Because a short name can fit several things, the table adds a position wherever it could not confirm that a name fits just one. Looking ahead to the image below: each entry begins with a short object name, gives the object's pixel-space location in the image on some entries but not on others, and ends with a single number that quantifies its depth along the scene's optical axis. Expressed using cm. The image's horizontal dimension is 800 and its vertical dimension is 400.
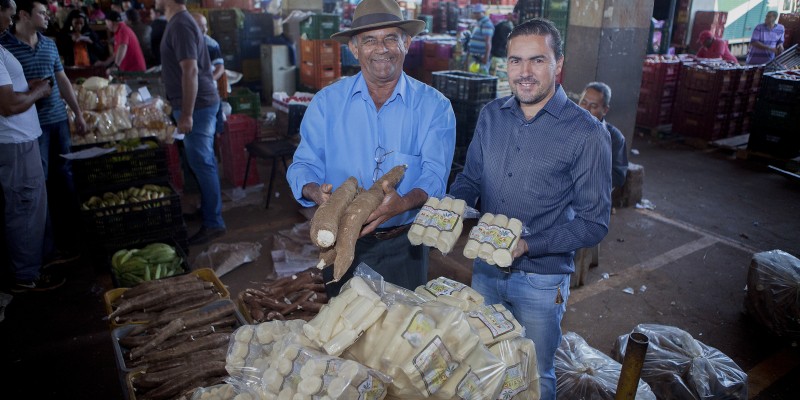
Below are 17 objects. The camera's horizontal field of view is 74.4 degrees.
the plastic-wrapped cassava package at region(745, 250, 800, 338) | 423
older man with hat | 292
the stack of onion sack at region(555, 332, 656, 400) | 311
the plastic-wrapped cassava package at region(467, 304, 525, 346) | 191
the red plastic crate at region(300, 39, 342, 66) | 1100
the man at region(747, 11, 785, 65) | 1262
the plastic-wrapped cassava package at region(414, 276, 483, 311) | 204
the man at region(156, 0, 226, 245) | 552
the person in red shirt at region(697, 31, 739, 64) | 1247
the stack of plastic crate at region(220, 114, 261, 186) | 746
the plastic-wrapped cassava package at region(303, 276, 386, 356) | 173
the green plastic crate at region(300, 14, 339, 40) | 1102
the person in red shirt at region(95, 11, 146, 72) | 907
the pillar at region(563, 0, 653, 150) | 685
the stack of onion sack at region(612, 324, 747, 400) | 328
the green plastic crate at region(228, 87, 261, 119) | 870
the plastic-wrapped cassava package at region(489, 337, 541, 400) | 187
